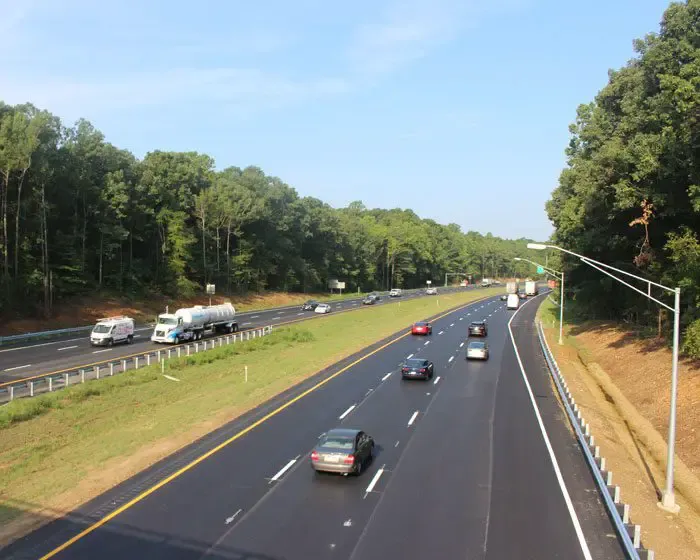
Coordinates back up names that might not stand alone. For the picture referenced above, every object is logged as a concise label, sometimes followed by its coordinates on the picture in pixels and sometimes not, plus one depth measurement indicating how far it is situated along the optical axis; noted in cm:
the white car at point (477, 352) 4341
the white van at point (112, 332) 4638
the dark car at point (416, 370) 3475
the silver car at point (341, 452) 1791
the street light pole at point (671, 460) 1708
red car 5925
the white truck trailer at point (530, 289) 13812
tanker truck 4859
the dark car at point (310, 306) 8738
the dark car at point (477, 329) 5872
